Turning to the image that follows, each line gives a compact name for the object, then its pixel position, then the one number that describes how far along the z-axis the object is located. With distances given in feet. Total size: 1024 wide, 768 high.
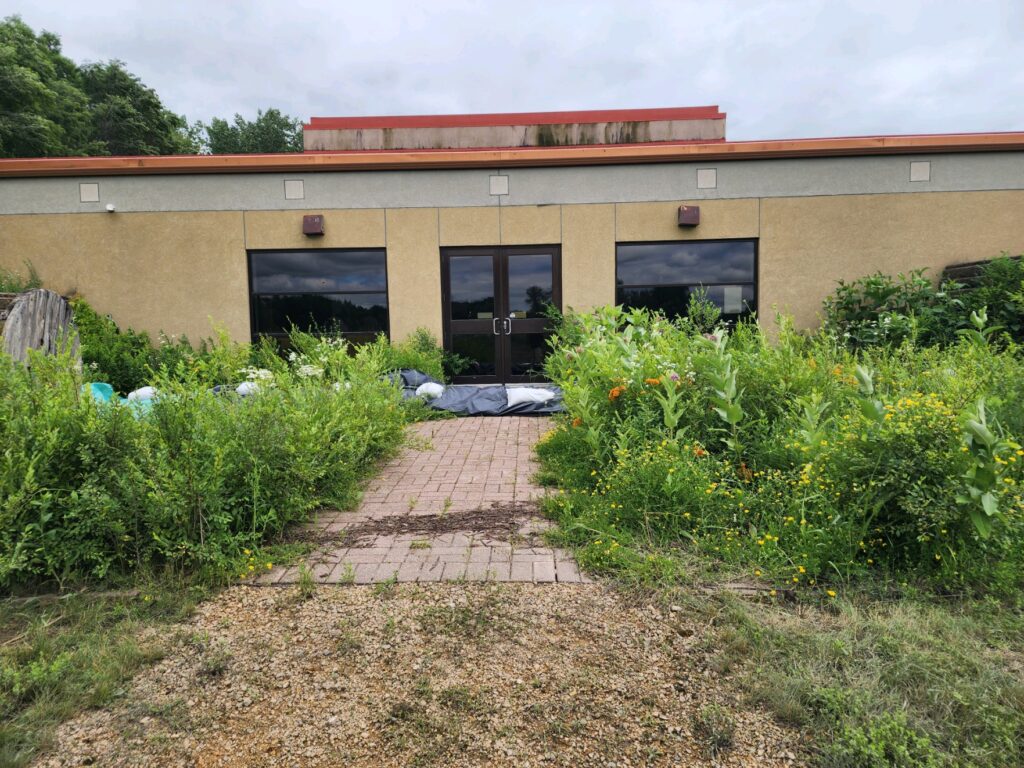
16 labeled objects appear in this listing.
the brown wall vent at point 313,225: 32.68
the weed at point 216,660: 7.51
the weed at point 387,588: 9.42
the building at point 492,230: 32.37
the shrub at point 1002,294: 27.32
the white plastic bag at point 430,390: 26.94
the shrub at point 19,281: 31.02
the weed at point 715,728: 6.17
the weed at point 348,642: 7.86
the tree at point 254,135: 170.50
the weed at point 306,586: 9.41
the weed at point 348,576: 9.91
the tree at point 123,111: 109.60
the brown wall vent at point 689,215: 32.50
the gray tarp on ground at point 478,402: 26.68
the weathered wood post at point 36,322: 21.83
